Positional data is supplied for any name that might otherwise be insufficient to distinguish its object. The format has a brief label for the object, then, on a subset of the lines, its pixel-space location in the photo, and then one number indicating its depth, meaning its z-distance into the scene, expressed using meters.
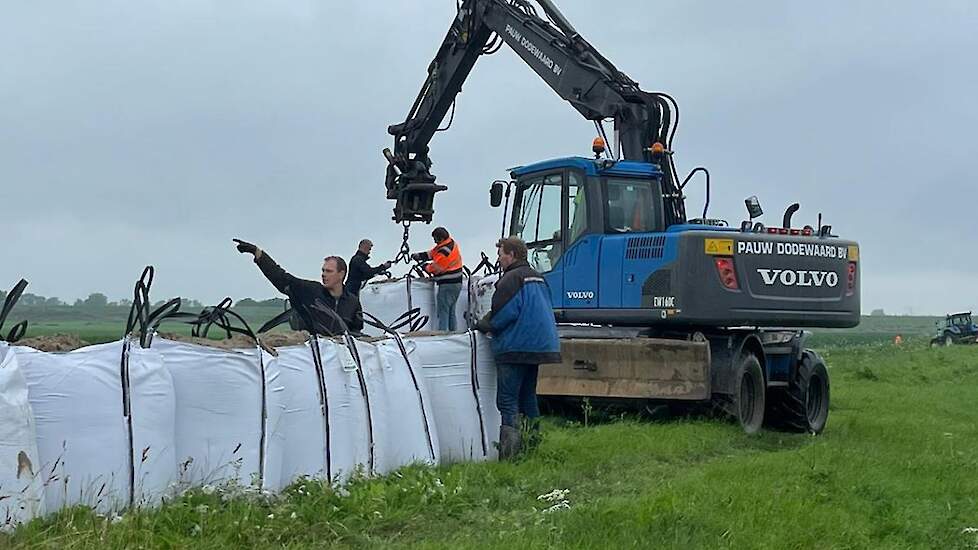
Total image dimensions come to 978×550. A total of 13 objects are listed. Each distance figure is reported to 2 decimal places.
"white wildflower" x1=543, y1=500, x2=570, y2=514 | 7.06
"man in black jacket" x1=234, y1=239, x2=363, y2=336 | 8.24
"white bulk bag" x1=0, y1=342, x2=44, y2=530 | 5.34
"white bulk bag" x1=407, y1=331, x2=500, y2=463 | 8.59
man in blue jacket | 9.03
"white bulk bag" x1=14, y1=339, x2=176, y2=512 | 5.73
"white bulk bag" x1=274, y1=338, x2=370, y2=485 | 7.03
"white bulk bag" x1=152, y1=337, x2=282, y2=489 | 6.44
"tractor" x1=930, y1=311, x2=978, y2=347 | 45.41
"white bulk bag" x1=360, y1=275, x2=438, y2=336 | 14.27
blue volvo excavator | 12.03
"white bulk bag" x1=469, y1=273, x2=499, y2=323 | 14.41
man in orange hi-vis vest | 14.30
